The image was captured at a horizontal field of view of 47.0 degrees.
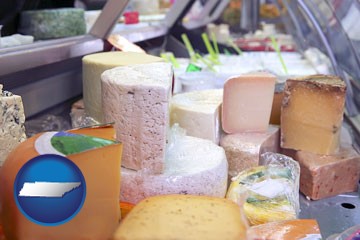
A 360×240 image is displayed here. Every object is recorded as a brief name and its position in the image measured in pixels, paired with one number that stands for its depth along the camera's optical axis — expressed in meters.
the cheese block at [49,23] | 1.55
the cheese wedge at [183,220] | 0.66
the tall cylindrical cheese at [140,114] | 0.85
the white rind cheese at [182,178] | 0.91
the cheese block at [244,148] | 1.21
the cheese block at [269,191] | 0.93
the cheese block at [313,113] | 1.22
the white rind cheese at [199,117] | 1.21
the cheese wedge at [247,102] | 1.24
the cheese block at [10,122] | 0.80
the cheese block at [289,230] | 0.83
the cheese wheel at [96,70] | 1.20
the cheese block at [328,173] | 1.22
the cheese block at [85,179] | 0.69
